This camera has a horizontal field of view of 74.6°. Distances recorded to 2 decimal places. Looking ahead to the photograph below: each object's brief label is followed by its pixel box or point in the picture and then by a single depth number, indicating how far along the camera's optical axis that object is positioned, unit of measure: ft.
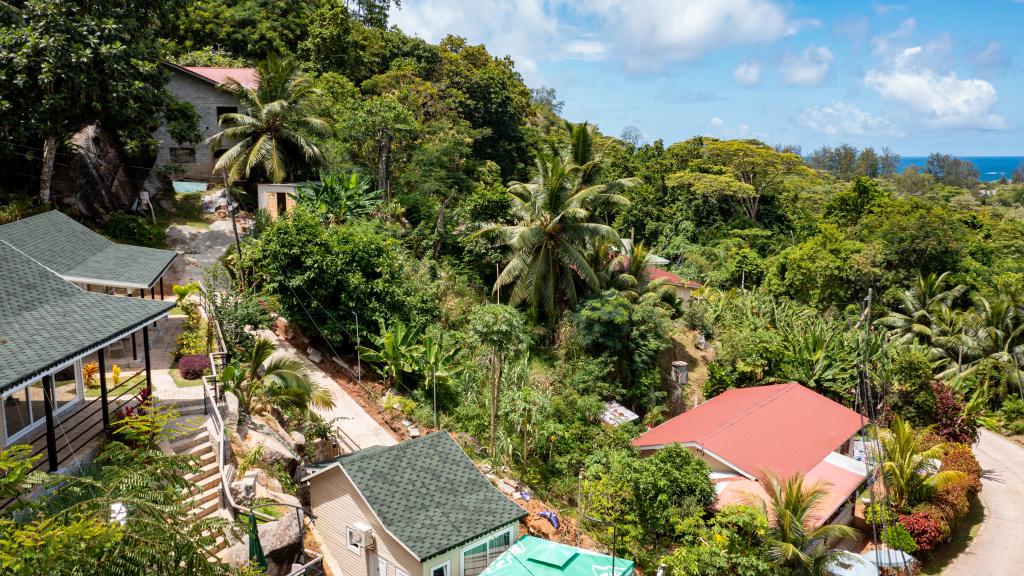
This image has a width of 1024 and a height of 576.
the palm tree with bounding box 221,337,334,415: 50.83
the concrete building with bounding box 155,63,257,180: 100.22
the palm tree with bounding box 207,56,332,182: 88.89
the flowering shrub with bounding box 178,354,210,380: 52.90
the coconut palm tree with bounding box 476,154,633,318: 82.07
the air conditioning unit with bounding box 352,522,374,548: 41.78
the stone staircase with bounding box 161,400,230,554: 40.60
